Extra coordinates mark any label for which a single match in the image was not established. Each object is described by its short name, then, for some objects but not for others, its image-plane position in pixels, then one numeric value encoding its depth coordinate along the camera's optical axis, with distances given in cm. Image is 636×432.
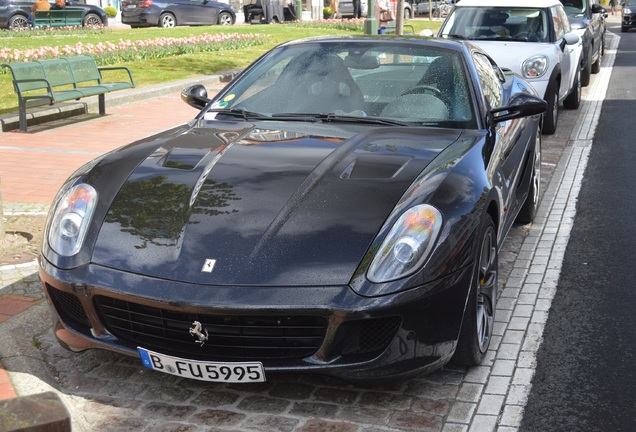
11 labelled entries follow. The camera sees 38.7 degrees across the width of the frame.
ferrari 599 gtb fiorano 376
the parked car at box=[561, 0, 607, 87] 1605
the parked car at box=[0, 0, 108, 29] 3160
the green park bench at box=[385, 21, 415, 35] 2579
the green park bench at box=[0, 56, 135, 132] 1120
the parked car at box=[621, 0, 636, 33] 3700
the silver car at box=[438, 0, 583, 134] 1118
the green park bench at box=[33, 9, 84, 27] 2819
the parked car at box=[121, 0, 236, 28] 3169
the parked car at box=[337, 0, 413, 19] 5072
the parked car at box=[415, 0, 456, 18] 5325
